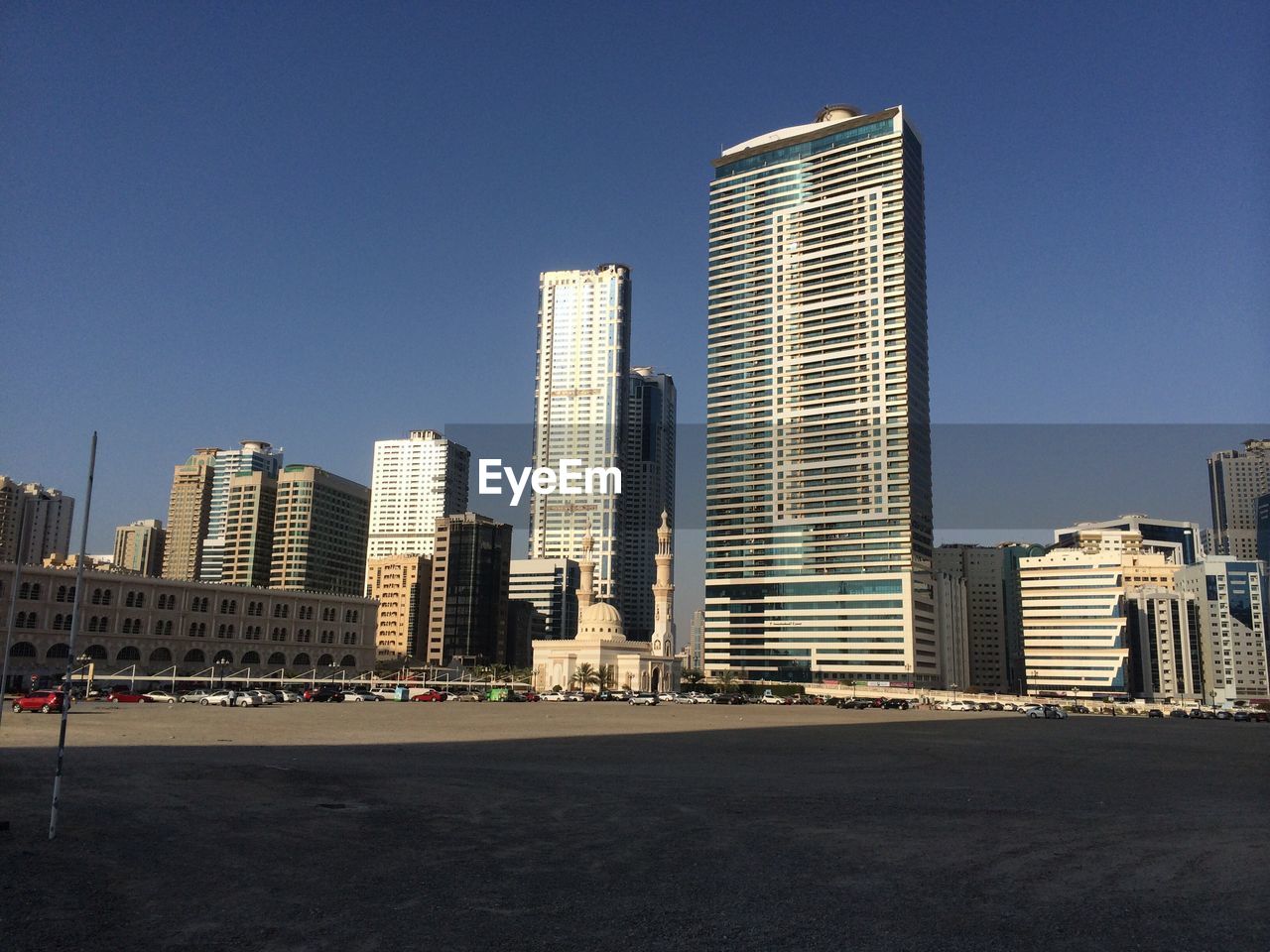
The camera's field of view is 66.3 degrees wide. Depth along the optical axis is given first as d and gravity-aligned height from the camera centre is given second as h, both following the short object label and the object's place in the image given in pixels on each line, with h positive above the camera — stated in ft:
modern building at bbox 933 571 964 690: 600.80 +7.83
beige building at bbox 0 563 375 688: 331.77 -1.25
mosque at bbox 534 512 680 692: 470.39 -11.21
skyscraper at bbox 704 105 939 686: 568.41 +137.29
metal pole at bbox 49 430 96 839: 56.85 -1.90
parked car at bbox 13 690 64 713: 185.88 -16.04
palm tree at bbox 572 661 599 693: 446.19 -20.22
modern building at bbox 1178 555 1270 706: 633.20 +11.26
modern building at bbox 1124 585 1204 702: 613.52 -2.09
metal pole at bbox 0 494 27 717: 65.21 +5.43
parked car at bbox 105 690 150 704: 238.27 -19.00
